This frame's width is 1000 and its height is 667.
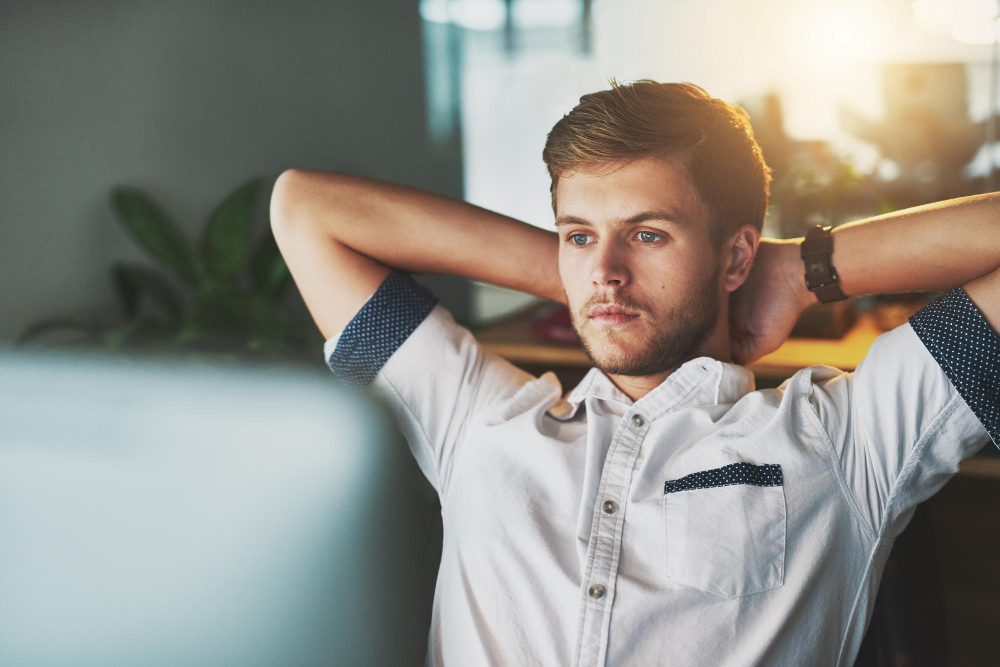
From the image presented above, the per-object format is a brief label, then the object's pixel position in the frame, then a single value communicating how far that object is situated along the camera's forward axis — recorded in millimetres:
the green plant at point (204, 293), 2365
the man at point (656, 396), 1024
